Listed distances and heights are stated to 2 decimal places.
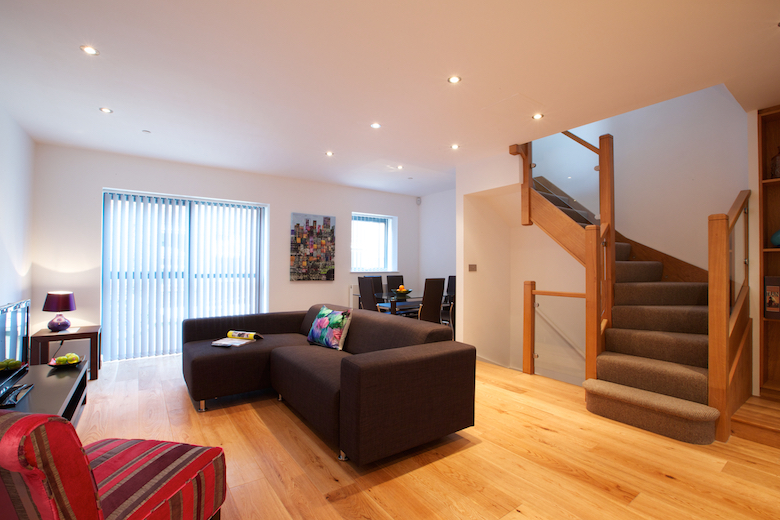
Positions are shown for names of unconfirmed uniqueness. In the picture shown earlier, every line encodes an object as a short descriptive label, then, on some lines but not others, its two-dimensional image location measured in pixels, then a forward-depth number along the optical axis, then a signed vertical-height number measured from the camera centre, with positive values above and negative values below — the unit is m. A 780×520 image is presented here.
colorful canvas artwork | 5.90 +0.34
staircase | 2.58 -0.77
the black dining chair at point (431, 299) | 4.97 -0.44
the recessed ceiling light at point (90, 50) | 2.35 +1.41
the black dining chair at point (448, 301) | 5.68 -0.56
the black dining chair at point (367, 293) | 5.56 -0.40
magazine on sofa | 3.42 -0.69
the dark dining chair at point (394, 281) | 6.64 -0.26
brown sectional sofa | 2.08 -0.78
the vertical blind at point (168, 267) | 4.79 +0.00
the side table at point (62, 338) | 3.65 -0.75
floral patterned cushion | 3.34 -0.57
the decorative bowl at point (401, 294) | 5.67 -0.42
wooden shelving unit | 3.25 +0.36
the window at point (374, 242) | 6.95 +0.47
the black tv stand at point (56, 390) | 2.03 -0.76
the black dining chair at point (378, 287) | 6.30 -0.35
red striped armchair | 0.80 -0.74
